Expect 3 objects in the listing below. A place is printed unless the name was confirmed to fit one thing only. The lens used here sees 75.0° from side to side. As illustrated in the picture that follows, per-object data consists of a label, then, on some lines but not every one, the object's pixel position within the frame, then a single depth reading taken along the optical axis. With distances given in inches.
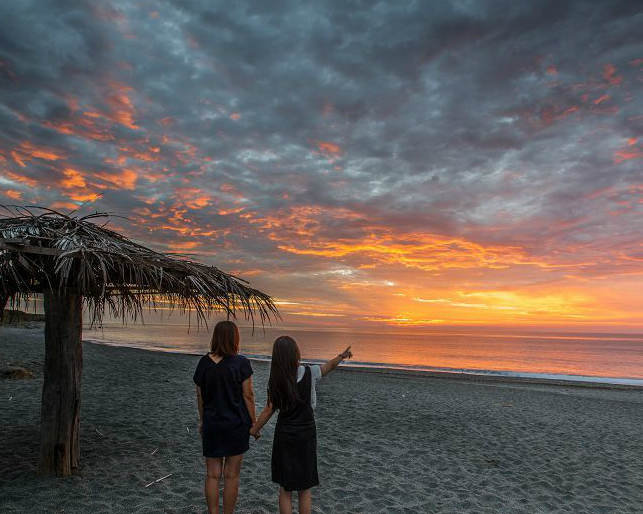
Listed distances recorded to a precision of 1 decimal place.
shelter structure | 202.7
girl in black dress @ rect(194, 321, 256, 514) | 159.9
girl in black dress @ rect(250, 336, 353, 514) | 147.9
